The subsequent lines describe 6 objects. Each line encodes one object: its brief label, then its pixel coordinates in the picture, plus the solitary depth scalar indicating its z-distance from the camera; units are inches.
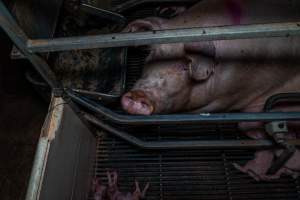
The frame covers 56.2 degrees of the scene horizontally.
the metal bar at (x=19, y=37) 32.2
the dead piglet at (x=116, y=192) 62.2
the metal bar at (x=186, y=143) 53.7
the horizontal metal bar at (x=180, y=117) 45.0
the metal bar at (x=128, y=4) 75.3
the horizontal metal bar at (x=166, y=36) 30.2
